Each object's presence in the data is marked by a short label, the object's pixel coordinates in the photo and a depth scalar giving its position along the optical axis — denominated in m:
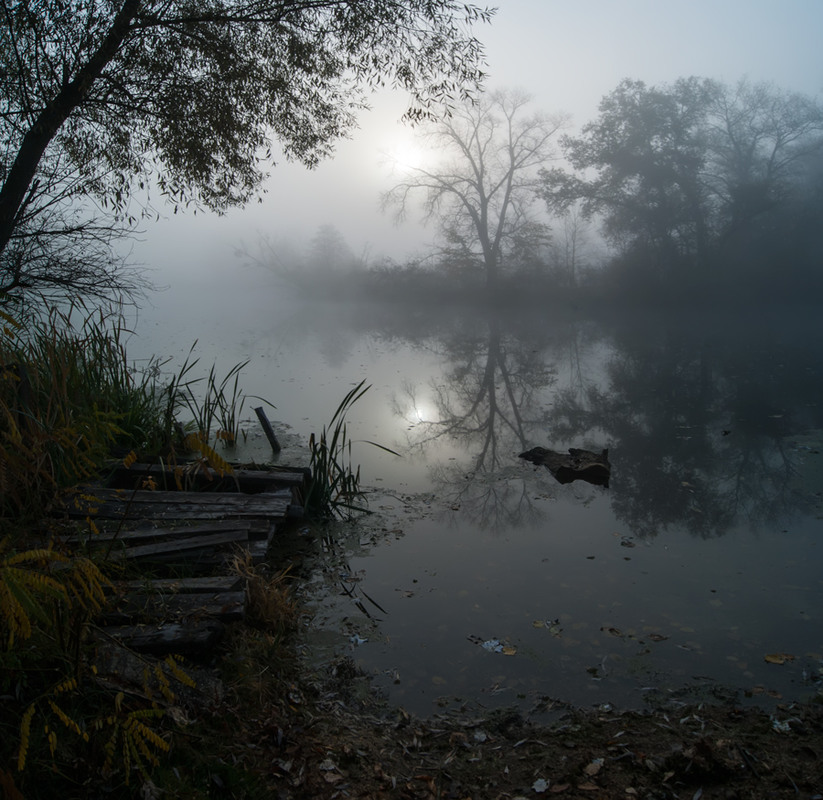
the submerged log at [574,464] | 5.82
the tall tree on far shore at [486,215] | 27.05
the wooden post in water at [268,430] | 6.23
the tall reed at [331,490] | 4.82
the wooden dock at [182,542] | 2.68
